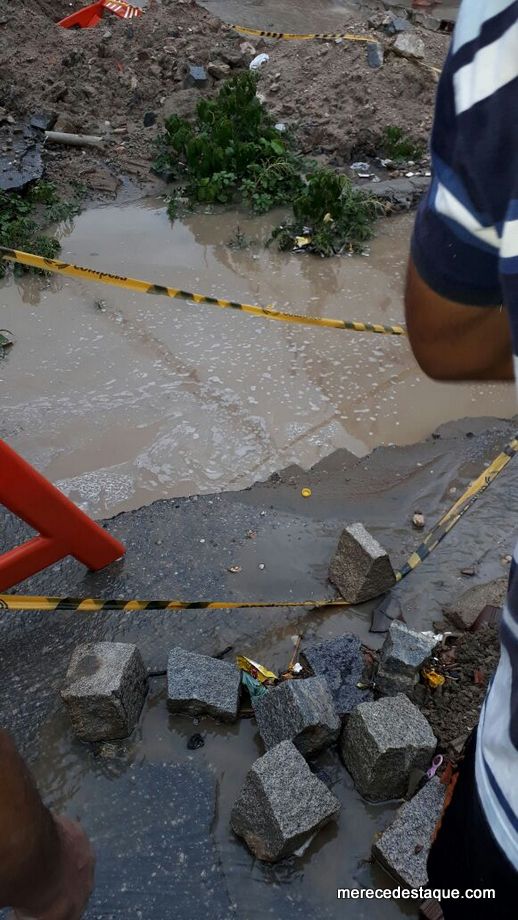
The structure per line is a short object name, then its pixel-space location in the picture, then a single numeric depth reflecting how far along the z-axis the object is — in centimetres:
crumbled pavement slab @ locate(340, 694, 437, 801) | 220
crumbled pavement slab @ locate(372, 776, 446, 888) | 204
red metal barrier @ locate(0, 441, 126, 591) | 252
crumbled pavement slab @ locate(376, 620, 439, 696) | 249
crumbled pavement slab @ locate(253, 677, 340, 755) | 227
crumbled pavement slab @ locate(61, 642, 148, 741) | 232
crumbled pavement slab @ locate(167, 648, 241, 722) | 244
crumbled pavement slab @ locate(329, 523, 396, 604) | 281
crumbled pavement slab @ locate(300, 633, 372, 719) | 248
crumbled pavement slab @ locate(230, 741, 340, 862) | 208
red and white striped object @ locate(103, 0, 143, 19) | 957
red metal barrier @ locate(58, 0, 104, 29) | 967
